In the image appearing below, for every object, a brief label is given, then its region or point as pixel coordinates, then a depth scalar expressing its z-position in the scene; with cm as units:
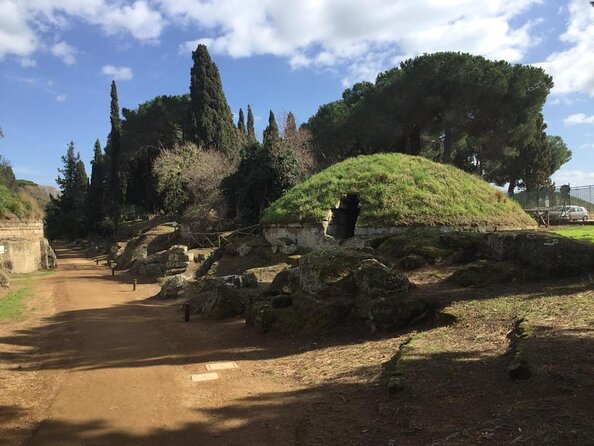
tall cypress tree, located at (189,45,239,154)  4225
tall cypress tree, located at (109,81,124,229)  5303
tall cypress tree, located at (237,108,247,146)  5397
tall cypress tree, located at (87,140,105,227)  6181
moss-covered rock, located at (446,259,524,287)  1025
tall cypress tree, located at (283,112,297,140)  4076
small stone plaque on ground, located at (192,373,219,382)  734
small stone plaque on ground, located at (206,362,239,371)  807
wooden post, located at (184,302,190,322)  1318
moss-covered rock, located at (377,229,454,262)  1375
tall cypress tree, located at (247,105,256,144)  5859
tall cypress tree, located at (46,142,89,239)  6600
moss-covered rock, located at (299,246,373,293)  1040
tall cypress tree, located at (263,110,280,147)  4891
